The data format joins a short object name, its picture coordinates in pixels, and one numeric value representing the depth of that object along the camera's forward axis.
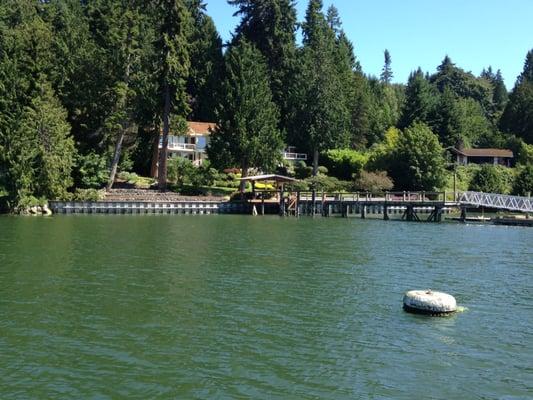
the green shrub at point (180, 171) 76.31
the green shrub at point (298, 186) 75.68
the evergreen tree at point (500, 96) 157.00
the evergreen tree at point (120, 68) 68.06
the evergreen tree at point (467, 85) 162.88
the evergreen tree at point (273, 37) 88.56
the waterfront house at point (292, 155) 89.84
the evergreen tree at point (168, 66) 70.38
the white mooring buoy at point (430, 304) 19.97
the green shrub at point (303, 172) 85.50
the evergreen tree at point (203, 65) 86.32
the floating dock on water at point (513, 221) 55.88
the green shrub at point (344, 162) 85.81
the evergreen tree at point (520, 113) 112.38
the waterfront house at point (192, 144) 87.00
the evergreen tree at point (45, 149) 59.81
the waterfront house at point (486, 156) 99.27
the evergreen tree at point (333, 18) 120.57
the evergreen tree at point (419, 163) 78.69
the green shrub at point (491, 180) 81.88
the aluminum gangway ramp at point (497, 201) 58.01
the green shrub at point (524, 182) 78.75
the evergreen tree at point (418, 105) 98.62
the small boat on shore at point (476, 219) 59.41
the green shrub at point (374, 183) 76.06
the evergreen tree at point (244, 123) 71.06
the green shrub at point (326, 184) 79.12
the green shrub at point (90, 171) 66.94
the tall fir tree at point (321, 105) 81.44
